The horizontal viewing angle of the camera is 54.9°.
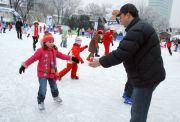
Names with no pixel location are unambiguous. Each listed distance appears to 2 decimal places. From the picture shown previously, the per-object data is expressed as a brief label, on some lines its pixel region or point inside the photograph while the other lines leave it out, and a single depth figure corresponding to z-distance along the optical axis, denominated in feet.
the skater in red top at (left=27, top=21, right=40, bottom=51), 28.51
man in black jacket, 5.80
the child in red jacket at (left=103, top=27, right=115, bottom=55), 28.42
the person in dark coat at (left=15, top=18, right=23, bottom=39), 41.28
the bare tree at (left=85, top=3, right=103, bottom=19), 159.92
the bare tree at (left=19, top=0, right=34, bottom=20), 110.94
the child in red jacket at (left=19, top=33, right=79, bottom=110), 9.53
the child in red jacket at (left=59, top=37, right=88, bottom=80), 15.21
